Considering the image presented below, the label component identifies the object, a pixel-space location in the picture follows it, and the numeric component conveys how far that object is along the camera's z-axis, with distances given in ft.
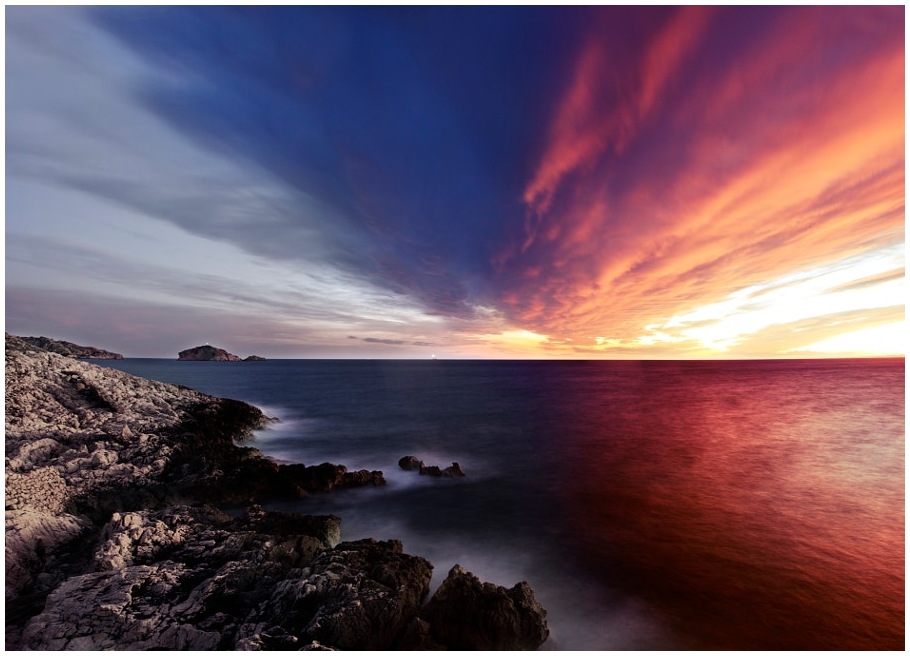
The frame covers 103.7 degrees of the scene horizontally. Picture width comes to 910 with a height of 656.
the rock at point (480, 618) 23.02
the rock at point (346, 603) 21.30
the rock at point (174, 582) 20.75
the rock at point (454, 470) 57.98
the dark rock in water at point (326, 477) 48.96
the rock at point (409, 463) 60.80
